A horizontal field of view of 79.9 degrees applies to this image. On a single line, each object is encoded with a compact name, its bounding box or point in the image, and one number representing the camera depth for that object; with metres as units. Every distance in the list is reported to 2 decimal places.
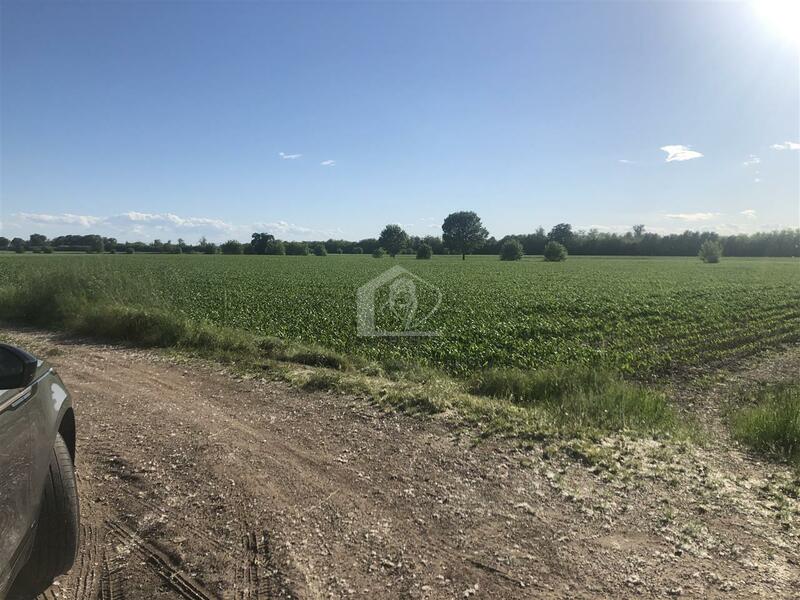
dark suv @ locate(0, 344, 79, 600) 2.27
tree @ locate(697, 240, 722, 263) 85.94
